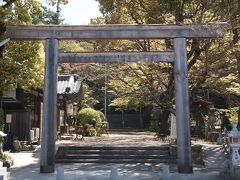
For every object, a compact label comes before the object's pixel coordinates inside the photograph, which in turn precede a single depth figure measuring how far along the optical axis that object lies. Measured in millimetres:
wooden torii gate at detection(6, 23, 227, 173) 14289
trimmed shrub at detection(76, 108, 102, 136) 31616
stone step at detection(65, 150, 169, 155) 18109
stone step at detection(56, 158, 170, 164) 17250
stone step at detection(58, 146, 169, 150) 18516
